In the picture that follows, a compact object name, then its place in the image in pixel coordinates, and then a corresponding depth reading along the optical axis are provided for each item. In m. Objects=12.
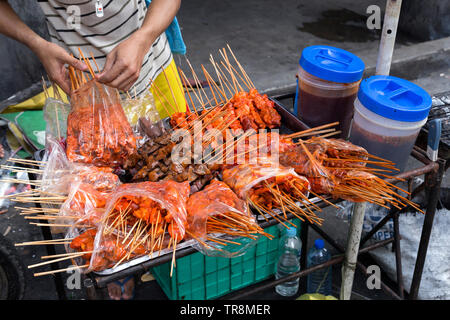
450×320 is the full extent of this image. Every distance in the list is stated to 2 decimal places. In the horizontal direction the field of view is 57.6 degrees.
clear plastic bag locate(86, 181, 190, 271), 1.59
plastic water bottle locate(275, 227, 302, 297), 3.27
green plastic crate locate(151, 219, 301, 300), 2.87
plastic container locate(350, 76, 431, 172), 1.99
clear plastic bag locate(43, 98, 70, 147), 2.24
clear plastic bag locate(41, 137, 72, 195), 1.80
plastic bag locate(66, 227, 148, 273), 1.56
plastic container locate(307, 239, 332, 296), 3.29
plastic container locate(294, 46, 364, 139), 2.33
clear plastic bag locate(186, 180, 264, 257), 1.67
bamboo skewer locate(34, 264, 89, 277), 1.51
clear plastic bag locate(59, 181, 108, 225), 1.66
